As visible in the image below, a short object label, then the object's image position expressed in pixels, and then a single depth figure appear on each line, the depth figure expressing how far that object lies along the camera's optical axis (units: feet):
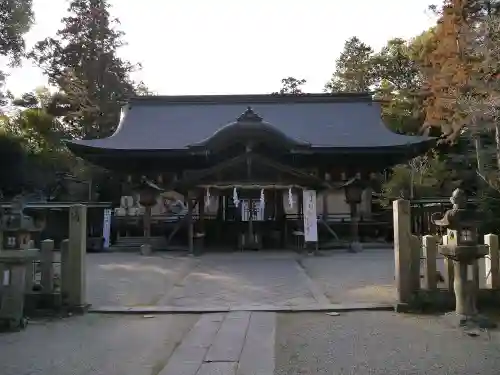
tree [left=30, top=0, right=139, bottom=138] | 100.94
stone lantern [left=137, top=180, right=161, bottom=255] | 53.57
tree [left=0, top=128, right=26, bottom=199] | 73.92
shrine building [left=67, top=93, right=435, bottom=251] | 51.13
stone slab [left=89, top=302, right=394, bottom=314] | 22.20
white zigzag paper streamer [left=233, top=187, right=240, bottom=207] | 50.43
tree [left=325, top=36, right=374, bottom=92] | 121.39
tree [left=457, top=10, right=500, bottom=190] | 46.09
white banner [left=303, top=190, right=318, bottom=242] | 49.44
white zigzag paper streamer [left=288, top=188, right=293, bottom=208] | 51.03
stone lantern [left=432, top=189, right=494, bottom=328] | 18.93
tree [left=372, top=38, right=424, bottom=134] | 88.28
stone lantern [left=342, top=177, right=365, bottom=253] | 53.47
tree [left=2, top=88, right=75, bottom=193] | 77.36
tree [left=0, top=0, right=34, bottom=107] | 75.77
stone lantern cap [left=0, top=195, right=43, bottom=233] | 19.69
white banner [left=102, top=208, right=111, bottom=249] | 55.81
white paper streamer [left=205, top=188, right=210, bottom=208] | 51.18
